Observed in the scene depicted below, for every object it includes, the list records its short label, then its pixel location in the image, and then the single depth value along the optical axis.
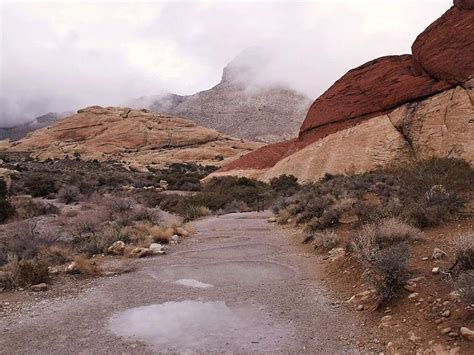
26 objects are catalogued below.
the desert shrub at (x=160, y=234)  11.98
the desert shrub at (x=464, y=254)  5.53
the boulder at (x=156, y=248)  10.70
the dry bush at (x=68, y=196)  22.08
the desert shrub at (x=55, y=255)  9.54
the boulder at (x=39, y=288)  7.57
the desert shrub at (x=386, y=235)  7.52
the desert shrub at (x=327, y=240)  9.60
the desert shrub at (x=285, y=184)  24.38
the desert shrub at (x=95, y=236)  10.62
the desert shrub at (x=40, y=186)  24.86
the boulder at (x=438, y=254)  6.68
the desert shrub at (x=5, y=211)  16.72
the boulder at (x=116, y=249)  10.53
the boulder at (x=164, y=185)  33.71
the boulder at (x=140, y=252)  10.37
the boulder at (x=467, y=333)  4.16
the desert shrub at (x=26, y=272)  7.79
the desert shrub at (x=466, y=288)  4.52
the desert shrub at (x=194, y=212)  18.06
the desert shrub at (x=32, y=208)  17.41
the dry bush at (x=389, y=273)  5.73
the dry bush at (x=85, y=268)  8.69
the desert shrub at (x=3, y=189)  21.69
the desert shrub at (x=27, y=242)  9.92
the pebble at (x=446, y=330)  4.46
